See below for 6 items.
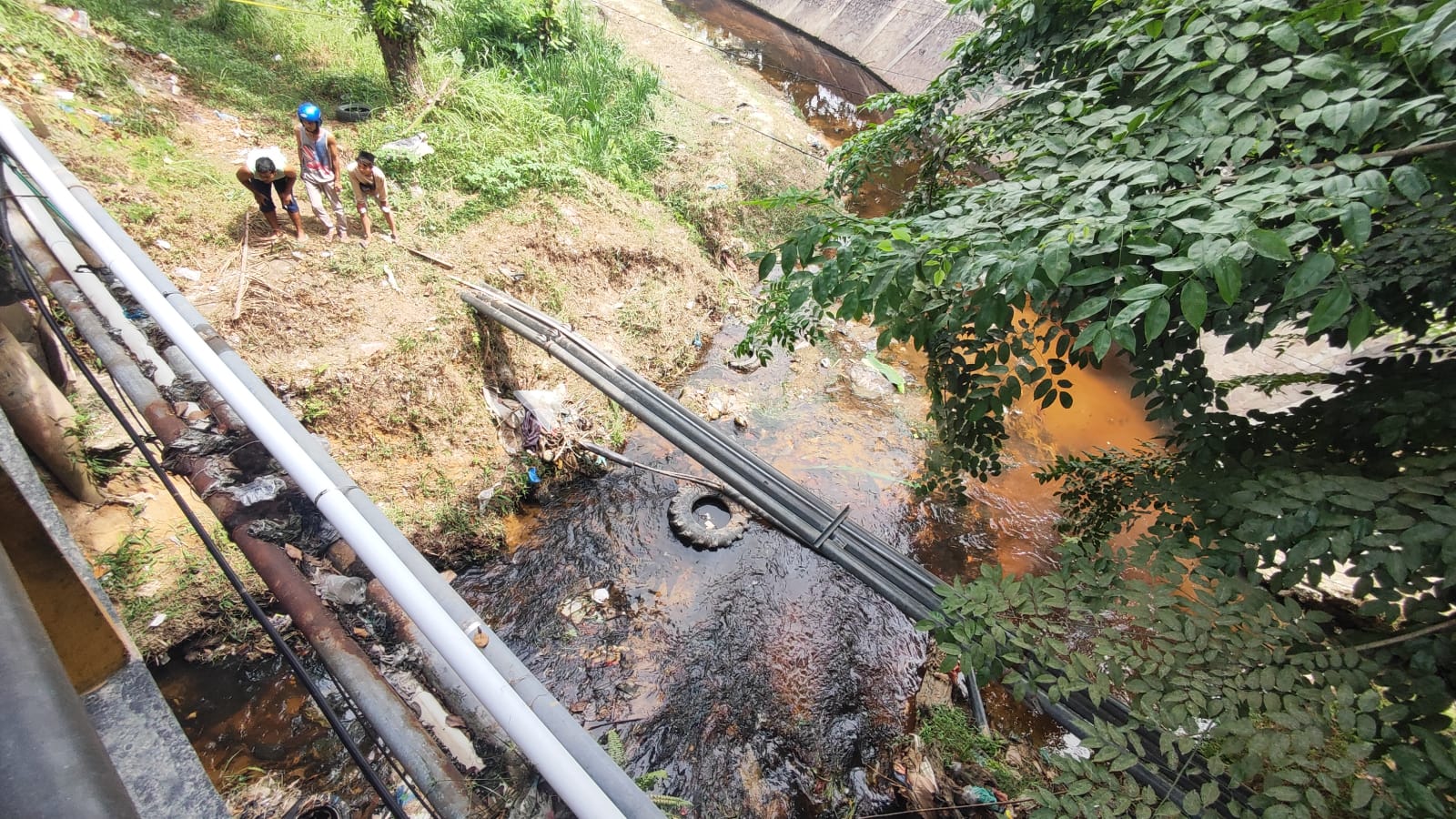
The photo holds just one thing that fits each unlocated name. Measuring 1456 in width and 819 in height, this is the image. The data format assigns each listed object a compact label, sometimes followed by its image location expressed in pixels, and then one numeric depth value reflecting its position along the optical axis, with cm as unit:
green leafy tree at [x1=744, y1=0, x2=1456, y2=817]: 130
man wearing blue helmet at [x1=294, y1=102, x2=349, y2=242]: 422
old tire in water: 441
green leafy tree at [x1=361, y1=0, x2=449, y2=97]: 552
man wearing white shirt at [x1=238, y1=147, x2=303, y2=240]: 411
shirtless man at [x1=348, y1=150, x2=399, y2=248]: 455
